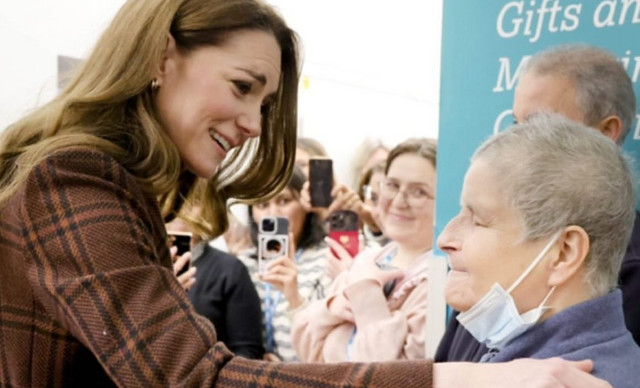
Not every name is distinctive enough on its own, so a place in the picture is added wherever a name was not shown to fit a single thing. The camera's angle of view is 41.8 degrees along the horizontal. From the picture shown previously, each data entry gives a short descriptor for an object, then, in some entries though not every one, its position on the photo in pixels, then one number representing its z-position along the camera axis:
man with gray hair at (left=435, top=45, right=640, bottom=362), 1.88
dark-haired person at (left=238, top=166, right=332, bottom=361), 2.99
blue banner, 1.99
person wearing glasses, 2.39
